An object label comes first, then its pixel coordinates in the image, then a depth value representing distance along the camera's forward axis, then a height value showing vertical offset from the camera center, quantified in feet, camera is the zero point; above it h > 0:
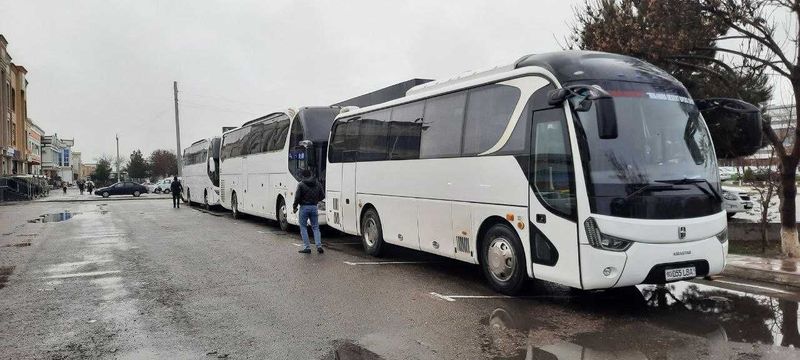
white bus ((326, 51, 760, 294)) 20.06 -0.23
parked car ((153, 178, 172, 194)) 189.51 -1.34
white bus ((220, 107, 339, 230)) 47.21 +2.05
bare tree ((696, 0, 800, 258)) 34.71 +6.21
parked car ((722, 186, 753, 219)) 59.88 -3.84
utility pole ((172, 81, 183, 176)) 149.01 +13.48
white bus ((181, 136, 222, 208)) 81.97 +1.58
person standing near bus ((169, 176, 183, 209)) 102.77 -1.39
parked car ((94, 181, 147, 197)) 165.27 -1.30
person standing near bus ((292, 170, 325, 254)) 37.68 -1.41
